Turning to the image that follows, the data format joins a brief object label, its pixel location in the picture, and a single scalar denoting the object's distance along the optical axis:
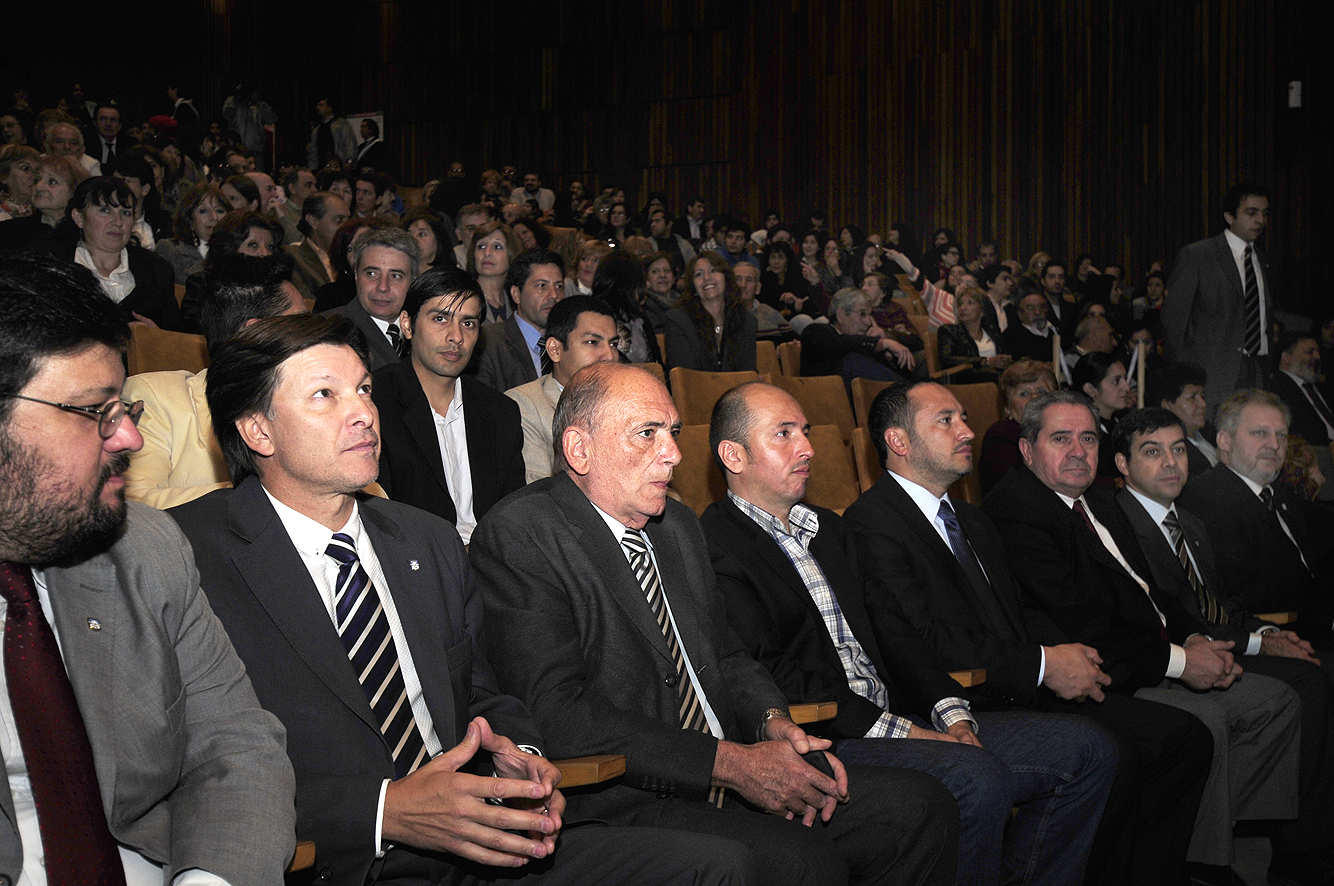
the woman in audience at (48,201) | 3.97
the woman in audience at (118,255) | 3.58
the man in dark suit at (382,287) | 3.33
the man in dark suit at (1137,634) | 2.67
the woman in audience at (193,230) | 4.77
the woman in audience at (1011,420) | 3.94
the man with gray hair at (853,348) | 4.98
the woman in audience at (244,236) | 3.54
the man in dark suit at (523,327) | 3.76
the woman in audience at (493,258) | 4.56
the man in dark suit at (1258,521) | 3.34
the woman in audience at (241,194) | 5.45
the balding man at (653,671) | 1.69
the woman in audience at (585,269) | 5.53
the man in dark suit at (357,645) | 1.35
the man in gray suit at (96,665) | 1.08
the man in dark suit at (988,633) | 2.36
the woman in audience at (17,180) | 4.38
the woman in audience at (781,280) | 7.77
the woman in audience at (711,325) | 4.79
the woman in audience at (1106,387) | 4.47
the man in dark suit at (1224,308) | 5.21
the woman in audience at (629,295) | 4.38
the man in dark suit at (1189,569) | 2.88
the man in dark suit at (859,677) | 2.04
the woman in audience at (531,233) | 6.59
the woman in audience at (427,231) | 4.84
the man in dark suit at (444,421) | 2.73
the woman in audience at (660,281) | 5.41
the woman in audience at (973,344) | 5.85
